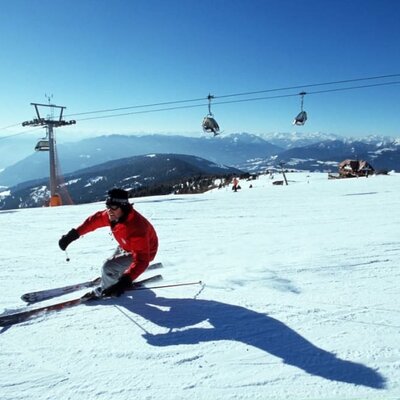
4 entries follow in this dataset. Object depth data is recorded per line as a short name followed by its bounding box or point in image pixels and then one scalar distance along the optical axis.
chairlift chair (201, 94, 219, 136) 19.22
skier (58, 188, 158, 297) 4.04
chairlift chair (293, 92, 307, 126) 20.47
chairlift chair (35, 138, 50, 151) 29.74
